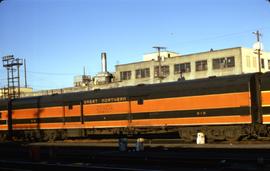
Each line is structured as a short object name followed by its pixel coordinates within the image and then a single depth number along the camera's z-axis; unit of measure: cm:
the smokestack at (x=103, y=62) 9144
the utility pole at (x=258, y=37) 7356
